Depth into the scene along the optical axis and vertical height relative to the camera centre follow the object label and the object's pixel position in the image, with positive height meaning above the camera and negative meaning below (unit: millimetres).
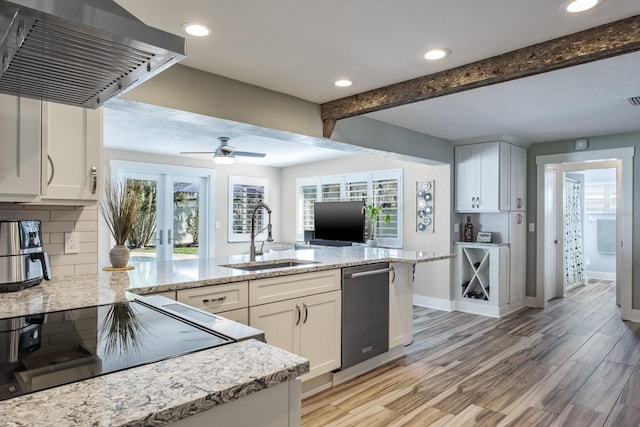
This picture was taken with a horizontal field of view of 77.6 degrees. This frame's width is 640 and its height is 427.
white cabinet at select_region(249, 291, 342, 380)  2551 -733
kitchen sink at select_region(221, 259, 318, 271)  2976 -356
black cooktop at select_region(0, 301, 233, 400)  889 -346
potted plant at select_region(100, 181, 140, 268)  2467 +16
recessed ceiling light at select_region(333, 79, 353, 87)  3029 +1049
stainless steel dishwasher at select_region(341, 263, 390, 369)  3035 -745
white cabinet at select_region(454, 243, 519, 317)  5031 -787
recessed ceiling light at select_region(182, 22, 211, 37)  2135 +1040
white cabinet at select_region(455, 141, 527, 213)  5023 +555
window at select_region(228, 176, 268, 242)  7410 +295
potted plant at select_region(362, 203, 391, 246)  5964 +31
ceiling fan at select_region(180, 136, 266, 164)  4551 +750
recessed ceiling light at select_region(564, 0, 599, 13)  1917 +1050
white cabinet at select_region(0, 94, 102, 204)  1780 +326
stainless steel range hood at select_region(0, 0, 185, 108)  991 +494
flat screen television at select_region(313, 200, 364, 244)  6352 -49
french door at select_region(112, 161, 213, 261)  6406 +204
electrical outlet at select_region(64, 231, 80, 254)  2289 -143
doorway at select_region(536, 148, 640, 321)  4777 +18
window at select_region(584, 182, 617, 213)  7785 +446
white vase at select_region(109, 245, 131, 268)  2465 -232
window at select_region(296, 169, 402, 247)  6035 +428
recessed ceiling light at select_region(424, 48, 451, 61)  2477 +1051
